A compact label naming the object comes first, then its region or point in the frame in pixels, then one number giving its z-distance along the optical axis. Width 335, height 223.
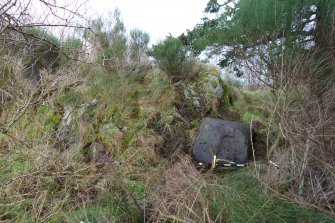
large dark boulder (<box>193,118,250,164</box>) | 5.00
